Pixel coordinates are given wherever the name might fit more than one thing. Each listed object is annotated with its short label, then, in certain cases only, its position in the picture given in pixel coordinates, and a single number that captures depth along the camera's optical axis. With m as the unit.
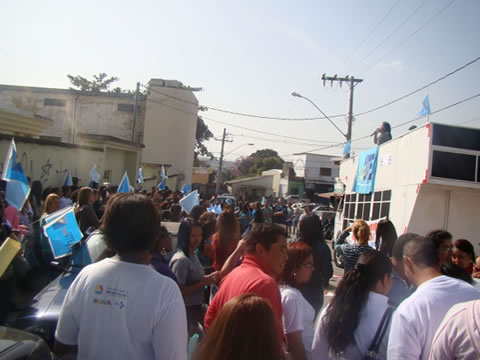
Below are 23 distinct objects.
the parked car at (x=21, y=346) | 2.42
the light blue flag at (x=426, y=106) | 10.84
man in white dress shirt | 2.53
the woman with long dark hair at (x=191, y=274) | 4.25
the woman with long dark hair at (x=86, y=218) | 7.23
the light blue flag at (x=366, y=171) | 12.27
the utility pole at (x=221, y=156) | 45.83
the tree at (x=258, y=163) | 79.81
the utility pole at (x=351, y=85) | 25.41
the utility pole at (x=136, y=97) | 28.72
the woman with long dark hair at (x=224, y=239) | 5.29
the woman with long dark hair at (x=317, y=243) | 4.77
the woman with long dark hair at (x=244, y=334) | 1.74
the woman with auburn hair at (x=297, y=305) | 2.85
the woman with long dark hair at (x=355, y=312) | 2.74
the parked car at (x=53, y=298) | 4.14
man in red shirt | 2.72
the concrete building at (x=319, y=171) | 56.84
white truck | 8.69
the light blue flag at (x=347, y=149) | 19.95
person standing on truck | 12.42
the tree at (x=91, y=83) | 46.34
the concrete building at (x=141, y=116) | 34.12
